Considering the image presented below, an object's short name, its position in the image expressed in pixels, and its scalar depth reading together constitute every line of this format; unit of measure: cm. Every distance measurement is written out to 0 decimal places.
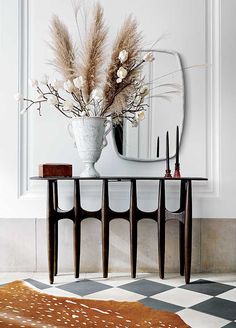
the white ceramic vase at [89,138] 214
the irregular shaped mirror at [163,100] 242
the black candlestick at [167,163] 222
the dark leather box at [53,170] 213
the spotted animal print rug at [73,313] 157
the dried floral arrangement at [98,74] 215
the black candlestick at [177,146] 222
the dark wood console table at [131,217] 213
